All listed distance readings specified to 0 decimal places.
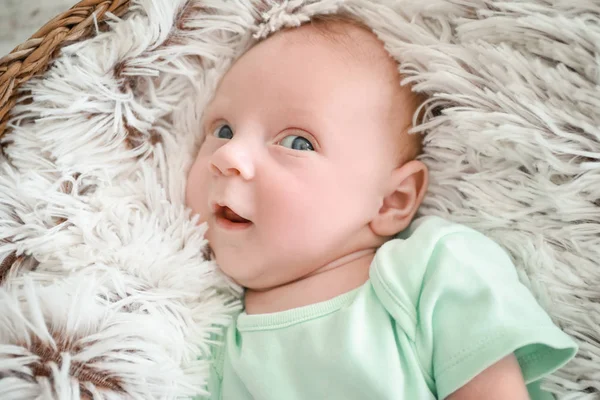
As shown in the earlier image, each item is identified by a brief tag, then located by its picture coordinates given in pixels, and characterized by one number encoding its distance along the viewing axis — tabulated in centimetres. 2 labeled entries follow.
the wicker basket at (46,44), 48
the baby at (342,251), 43
